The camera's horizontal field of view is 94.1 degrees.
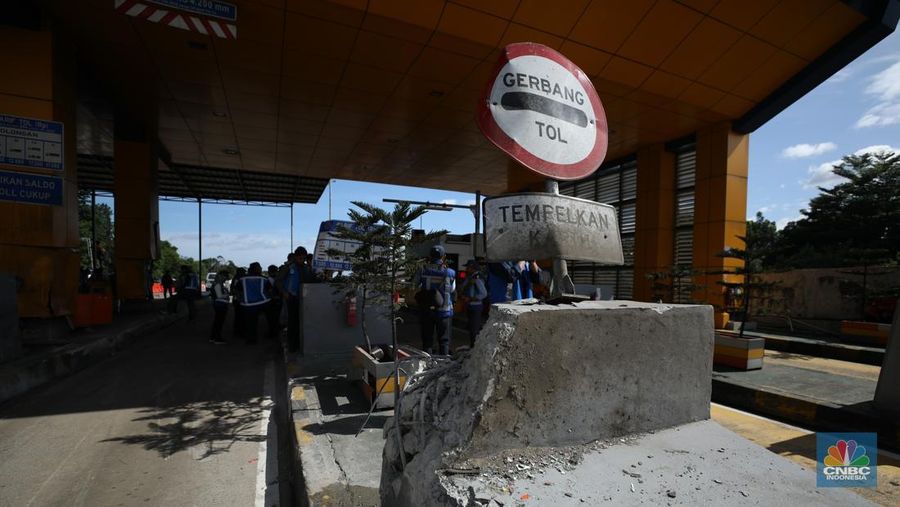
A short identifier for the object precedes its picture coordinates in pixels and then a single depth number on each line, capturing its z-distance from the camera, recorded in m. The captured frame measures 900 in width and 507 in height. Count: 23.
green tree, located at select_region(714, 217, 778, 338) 7.51
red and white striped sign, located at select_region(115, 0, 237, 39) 6.00
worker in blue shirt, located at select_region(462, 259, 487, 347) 6.46
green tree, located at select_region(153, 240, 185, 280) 56.46
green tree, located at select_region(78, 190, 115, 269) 35.81
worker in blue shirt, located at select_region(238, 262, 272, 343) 8.80
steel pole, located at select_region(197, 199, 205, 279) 24.78
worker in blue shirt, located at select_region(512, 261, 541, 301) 5.11
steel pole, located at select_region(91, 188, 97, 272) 18.36
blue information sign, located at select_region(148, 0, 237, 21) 6.30
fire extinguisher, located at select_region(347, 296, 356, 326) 7.13
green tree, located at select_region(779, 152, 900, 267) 18.22
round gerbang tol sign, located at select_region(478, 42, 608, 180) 1.79
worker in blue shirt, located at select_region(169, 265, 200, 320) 12.25
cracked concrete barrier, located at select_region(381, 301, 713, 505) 1.50
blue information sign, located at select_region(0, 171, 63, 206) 6.73
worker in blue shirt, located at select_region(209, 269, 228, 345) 9.03
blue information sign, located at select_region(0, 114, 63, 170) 6.72
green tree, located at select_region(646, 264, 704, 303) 9.38
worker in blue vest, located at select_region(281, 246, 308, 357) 7.55
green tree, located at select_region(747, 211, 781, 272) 7.57
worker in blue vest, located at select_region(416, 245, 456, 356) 5.94
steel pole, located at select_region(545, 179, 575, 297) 1.94
